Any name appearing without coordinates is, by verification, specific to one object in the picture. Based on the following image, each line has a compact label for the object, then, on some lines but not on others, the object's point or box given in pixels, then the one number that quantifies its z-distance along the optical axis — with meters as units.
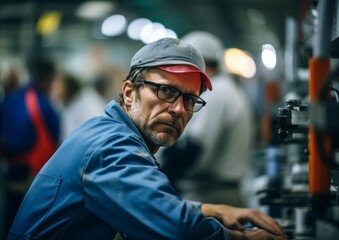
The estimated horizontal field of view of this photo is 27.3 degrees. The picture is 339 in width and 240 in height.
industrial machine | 1.83
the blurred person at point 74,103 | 7.50
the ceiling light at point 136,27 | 11.13
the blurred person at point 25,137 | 6.23
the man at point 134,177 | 2.12
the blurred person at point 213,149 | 5.42
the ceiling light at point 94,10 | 11.30
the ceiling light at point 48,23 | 10.91
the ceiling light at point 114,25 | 11.29
